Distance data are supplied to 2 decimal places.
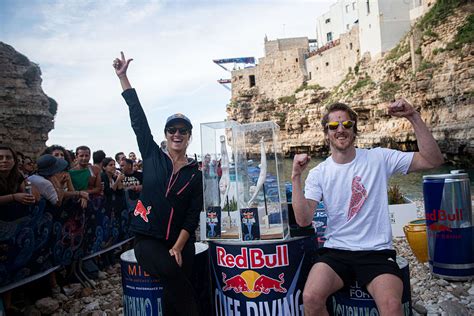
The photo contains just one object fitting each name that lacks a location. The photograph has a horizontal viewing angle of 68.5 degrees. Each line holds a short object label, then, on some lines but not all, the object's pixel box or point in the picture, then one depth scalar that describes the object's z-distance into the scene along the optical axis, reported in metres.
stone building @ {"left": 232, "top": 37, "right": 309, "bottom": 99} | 51.12
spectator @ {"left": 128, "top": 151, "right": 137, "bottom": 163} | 9.87
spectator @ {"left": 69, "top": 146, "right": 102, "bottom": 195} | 5.17
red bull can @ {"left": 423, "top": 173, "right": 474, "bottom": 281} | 3.78
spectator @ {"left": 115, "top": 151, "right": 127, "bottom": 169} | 7.09
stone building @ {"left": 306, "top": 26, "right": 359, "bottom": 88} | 41.84
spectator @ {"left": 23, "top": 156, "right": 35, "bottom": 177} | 5.95
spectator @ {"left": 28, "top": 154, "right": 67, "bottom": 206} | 3.88
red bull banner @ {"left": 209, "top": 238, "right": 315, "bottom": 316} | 2.63
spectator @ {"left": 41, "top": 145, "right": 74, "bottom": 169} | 5.70
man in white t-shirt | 2.31
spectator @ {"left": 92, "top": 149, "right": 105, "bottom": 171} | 6.24
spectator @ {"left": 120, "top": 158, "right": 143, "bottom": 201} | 6.24
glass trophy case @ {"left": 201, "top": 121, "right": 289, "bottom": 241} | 3.02
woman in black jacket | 2.54
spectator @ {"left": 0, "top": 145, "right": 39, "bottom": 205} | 3.29
